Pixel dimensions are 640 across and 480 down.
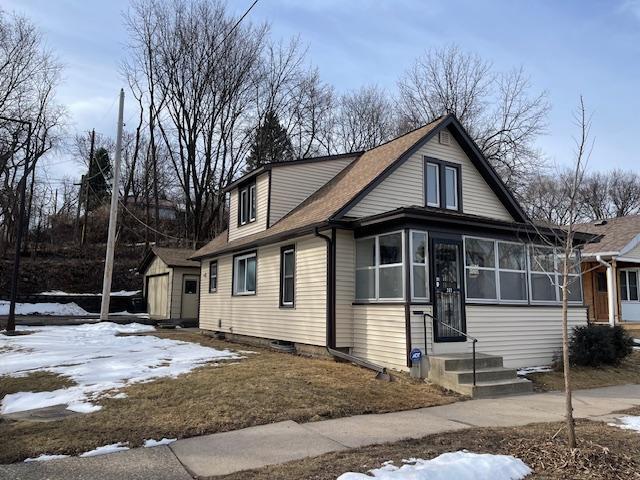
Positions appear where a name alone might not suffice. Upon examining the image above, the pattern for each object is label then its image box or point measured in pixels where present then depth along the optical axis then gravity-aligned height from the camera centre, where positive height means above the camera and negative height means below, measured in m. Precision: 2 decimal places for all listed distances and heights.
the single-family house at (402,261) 10.34 +0.84
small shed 24.53 +0.54
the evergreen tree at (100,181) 43.06 +10.24
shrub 11.41 -1.12
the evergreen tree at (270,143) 34.66 +10.81
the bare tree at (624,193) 46.63 +10.06
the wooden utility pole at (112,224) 20.34 +2.94
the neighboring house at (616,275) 18.39 +0.96
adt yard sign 9.67 -1.16
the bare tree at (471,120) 27.95 +10.93
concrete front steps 8.81 -1.48
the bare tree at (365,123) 34.97 +12.47
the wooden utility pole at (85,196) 35.69 +7.72
